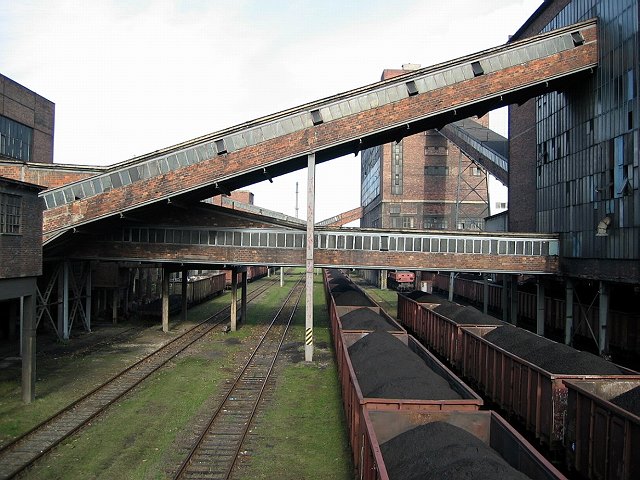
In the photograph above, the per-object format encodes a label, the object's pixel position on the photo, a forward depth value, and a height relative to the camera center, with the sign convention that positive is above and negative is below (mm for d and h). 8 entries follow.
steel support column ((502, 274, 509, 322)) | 31062 -2833
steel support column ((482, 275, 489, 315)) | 34181 -2891
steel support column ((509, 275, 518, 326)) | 28672 -2586
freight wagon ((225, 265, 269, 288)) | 57112 -3255
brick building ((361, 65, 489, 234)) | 61469 +8517
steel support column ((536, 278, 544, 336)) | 26070 -2727
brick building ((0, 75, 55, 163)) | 38531 +10036
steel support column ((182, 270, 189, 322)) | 30016 -3216
